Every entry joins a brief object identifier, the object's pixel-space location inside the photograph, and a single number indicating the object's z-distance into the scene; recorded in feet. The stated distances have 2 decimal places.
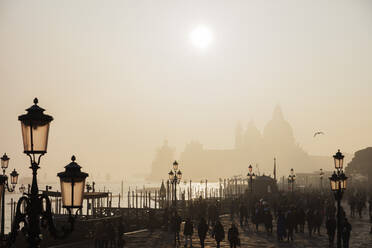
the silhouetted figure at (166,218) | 109.09
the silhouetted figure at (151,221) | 109.66
